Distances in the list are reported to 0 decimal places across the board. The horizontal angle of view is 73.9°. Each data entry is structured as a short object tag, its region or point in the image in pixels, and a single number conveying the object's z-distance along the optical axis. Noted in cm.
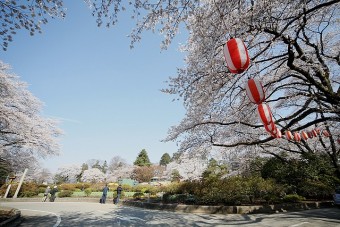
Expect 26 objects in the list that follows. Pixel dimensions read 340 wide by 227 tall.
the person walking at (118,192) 2041
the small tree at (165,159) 10781
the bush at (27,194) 2892
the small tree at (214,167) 4203
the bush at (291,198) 1599
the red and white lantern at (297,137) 1070
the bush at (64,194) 2894
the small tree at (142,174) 6456
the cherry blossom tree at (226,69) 674
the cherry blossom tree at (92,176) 6725
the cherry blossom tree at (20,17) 526
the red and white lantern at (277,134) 877
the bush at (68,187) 3779
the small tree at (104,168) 10788
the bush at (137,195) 2489
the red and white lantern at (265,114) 740
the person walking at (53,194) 2442
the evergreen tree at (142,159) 7850
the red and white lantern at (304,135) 1208
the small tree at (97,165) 10415
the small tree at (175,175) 5153
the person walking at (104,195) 2114
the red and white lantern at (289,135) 1025
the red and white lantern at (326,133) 1275
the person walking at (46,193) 2489
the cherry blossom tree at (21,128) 1625
